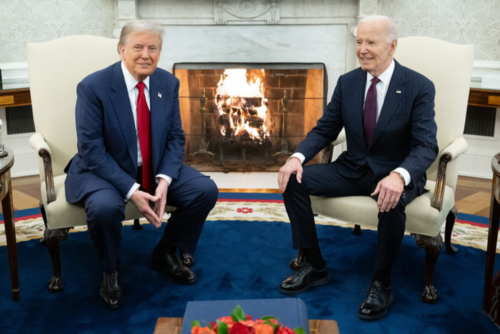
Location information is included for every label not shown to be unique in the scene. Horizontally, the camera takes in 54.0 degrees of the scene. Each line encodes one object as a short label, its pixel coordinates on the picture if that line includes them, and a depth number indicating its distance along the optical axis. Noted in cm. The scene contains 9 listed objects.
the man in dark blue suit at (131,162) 204
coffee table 138
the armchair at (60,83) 239
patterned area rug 277
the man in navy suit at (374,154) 202
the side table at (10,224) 193
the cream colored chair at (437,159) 203
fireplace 407
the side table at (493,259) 182
